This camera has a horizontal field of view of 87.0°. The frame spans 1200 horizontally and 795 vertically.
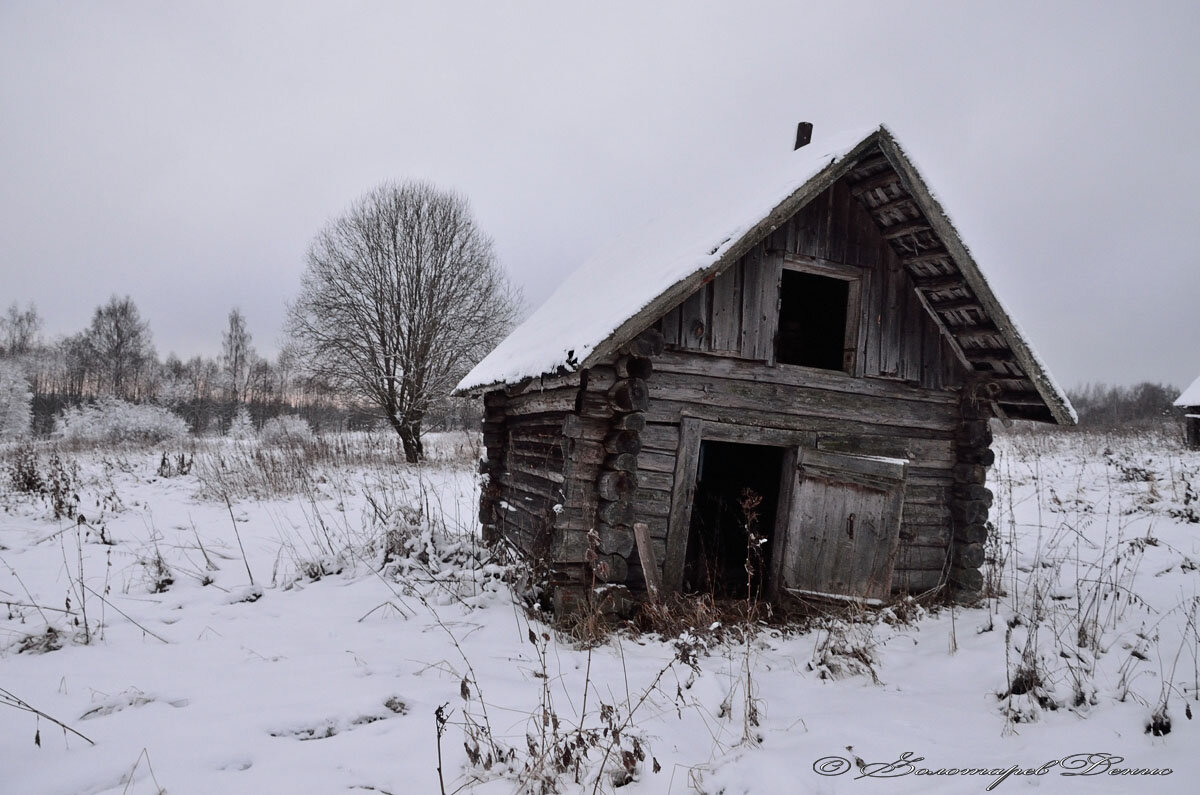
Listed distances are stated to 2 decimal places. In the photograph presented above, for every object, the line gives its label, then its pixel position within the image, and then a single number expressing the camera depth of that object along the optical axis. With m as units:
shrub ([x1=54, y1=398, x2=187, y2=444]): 29.91
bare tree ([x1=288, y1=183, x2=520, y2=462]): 20.11
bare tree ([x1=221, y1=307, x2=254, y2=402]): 52.84
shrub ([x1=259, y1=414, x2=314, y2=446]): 32.16
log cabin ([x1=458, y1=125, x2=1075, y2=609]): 5.72
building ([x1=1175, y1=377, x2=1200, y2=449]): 18.73
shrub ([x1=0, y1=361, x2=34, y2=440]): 31.41
